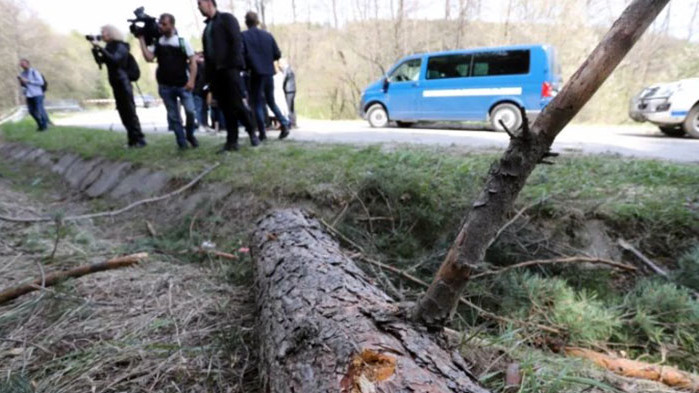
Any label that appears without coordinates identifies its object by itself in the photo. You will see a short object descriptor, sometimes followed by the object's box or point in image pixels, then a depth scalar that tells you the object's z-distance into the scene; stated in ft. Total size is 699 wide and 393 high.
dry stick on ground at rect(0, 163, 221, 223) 12.32
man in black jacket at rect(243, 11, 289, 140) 18.17
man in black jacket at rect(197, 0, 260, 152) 14.43
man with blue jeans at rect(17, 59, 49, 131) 32.24
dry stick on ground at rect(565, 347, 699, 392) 4.99
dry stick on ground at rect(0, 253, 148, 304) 6.34
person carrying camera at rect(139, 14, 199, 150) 16.22
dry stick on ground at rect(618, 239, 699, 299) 7.09
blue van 27.68
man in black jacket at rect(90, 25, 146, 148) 17.66
